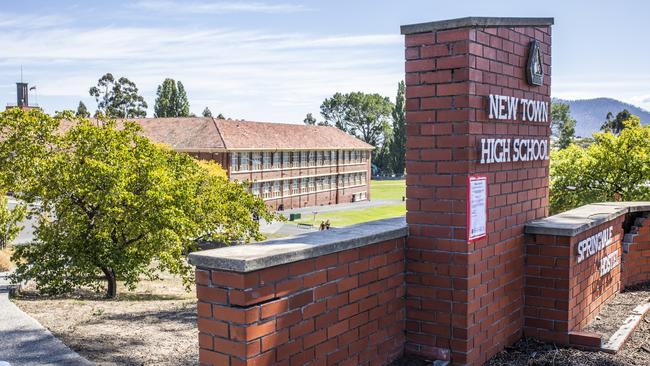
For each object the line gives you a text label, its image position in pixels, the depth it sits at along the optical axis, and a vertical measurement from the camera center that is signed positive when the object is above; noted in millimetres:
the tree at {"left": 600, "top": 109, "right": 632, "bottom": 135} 103300 +5904
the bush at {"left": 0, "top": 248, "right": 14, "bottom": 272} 17141 -3122
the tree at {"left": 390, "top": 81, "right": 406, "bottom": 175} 95281 +3056
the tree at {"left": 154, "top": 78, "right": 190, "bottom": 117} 83812 +7826
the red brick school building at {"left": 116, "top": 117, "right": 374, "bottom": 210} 49094 +212
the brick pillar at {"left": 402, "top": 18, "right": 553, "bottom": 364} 4410 -196
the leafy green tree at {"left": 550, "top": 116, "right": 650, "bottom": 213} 23641 -690
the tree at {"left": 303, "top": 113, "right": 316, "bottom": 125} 122631 +7650
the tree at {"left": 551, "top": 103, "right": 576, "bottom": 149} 121750 +7086
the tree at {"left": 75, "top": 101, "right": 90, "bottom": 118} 93094 +7808
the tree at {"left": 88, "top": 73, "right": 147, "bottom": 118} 88125 +8757
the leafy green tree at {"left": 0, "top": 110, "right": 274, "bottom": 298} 12500 -1154
